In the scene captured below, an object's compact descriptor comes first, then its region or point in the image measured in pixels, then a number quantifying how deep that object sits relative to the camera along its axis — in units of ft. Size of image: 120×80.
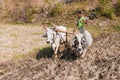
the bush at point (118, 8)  91.97
